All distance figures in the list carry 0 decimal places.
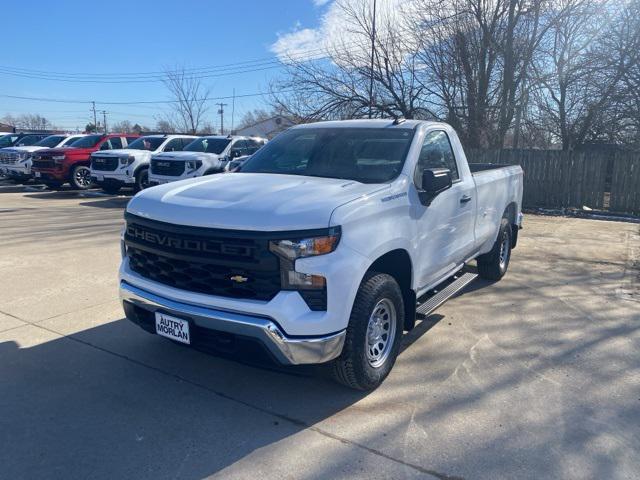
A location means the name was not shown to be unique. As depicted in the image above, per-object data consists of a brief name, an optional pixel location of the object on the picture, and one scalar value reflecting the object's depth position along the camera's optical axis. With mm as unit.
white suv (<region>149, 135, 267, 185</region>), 13742
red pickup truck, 16391
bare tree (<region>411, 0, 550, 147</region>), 17188
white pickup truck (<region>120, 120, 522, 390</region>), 3281
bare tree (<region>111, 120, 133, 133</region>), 87206
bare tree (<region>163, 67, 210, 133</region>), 42938
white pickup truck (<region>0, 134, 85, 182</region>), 17672
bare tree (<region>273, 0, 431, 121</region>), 18172
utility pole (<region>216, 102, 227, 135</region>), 82312
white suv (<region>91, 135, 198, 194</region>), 15227
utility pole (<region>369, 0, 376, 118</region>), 18031
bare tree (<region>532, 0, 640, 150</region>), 16938
